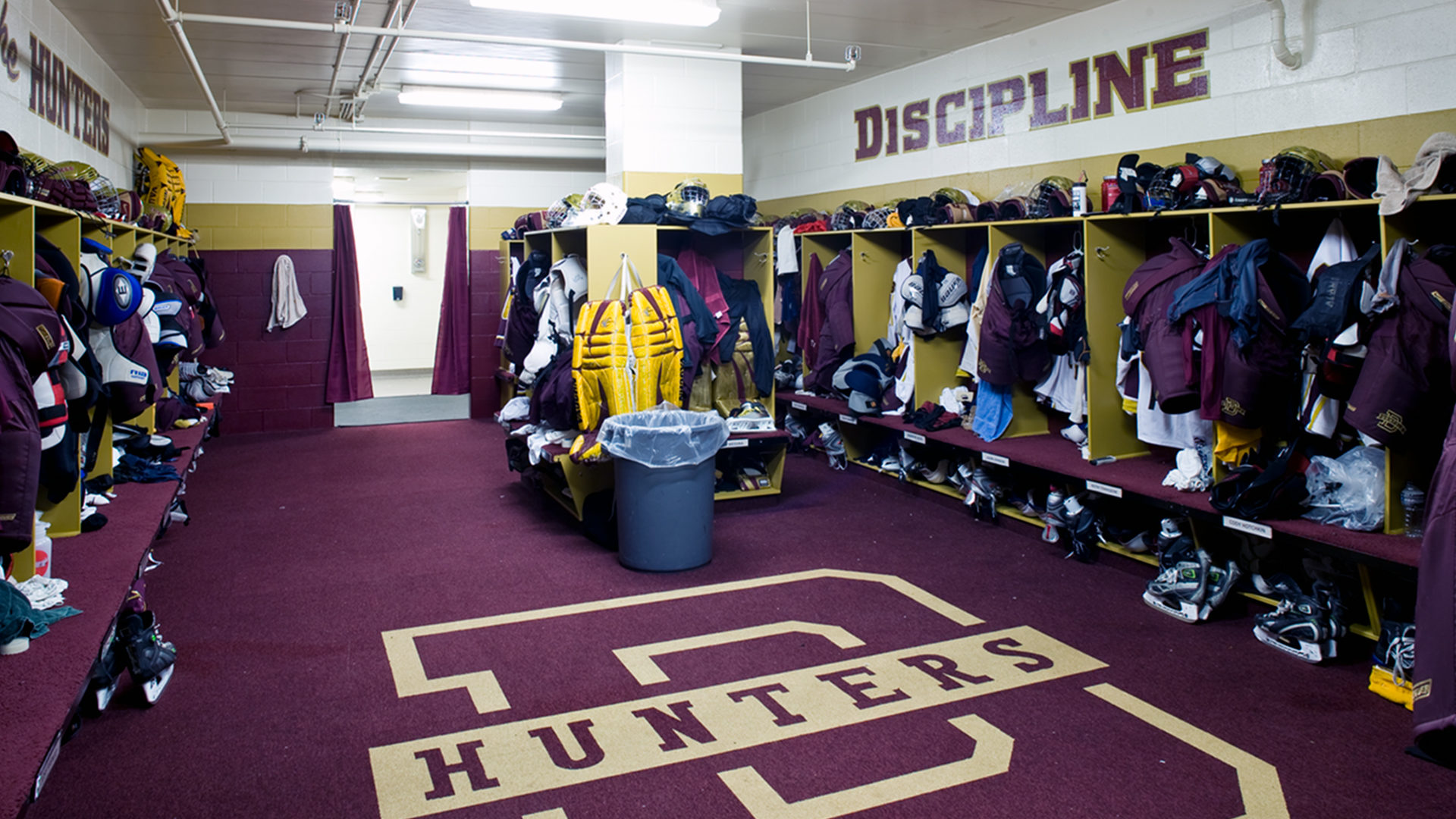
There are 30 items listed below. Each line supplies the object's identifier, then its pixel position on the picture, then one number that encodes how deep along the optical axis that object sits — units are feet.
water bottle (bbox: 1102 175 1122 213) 16.26
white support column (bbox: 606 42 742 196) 21.80
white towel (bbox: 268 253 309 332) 31.22
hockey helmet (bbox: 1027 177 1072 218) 16.98
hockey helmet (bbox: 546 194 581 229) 20.30
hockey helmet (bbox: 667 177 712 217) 19.29
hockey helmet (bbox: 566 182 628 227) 18.42
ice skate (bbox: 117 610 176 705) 10.34
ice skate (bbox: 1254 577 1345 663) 11.58
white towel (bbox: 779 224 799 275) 25.25
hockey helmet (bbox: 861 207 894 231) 22.17
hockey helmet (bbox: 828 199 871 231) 22.93
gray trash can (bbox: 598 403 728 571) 14.89
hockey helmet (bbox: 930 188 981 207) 20.21
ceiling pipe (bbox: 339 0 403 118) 17.57
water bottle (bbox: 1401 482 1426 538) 11.48
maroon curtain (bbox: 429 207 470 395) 34.09
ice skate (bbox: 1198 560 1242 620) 12.98
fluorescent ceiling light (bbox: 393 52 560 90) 23.88
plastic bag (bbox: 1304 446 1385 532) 11.74
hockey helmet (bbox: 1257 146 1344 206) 13.00
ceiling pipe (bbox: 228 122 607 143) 30.53
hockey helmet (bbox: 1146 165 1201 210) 14.76
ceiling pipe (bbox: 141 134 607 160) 29.60
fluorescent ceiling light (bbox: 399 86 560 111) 27.40
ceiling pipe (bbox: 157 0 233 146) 15.53
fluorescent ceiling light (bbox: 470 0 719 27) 17.22
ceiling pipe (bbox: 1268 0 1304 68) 14.78
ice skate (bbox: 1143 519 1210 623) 13.03
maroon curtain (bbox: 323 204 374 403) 31.86
